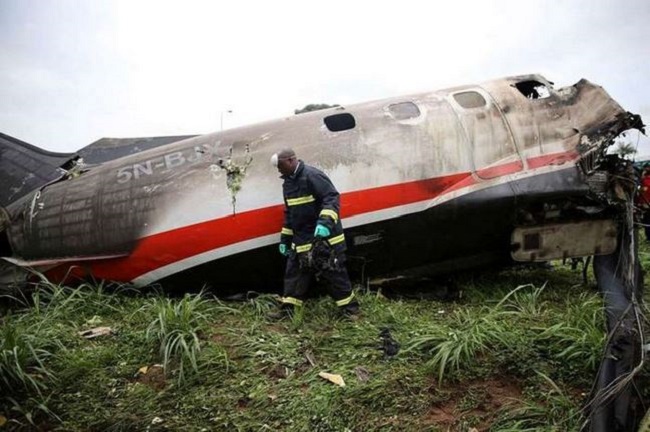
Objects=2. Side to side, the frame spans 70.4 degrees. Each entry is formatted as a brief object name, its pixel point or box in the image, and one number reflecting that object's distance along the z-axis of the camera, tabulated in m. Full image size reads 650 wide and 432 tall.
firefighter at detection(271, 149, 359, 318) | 4.55
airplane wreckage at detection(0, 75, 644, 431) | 4.94
